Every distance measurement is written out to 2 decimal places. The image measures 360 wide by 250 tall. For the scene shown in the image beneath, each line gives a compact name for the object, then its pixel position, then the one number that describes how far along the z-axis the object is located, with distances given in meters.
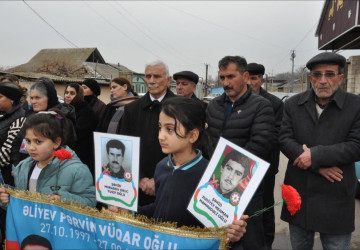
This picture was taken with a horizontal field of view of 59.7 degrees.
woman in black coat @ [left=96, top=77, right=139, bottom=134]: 3.82
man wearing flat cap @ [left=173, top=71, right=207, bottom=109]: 4.80
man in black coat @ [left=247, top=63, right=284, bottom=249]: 3.46
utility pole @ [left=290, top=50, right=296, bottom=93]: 57.99
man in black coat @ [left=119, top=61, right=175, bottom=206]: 2.94
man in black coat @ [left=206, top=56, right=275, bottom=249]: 2.62
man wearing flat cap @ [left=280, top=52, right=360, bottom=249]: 2.23
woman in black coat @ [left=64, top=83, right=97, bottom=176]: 3.99
